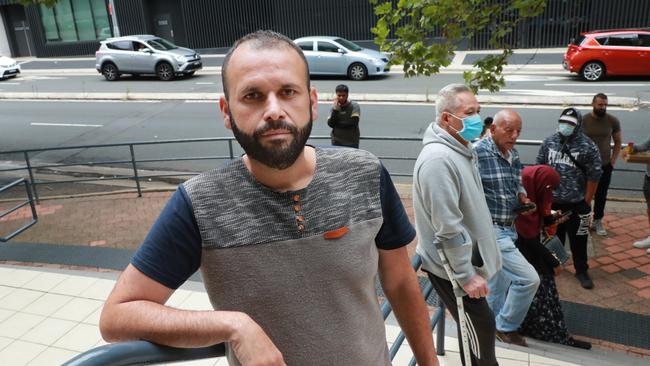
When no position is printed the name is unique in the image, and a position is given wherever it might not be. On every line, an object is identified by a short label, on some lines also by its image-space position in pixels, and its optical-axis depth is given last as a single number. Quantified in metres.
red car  16.30
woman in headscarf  4.32
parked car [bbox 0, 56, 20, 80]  25.47
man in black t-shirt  7.93
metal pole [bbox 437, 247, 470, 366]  3.38
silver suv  21.81
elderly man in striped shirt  3.99
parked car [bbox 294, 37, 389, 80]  19.09
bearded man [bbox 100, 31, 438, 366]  1.45
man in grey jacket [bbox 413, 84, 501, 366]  3.33
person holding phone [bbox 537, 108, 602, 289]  5.29
